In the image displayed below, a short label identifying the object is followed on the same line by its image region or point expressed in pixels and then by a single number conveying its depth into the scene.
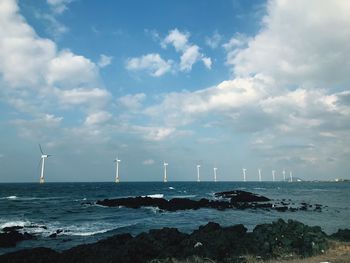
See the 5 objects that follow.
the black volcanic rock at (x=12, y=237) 31.97
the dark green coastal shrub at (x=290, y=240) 19.33
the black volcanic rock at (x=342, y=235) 23.29
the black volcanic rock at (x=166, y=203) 68.00
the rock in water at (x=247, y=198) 85.38
